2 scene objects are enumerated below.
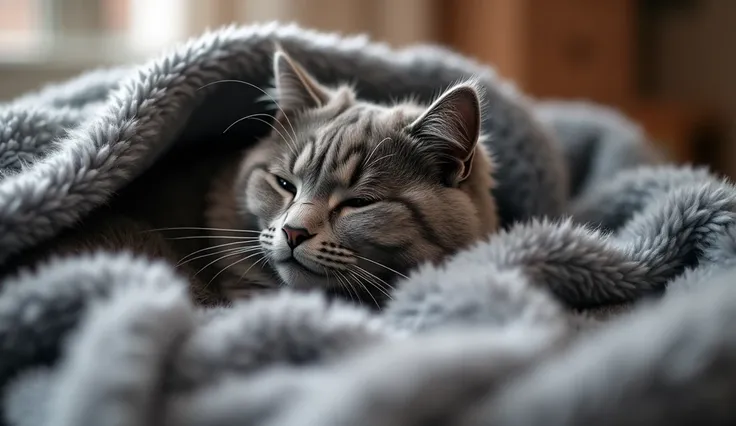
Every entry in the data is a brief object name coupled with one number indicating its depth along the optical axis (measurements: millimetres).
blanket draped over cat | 380
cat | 532
